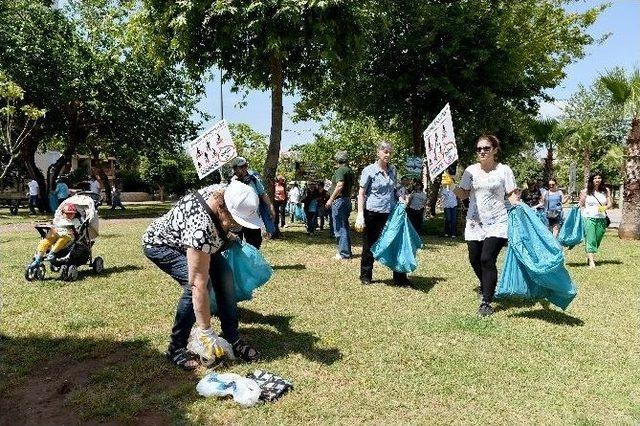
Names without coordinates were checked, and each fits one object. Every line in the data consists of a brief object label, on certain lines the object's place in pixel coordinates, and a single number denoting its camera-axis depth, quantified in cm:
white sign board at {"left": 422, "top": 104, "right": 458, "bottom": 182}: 707
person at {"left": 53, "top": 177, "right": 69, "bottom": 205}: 1900
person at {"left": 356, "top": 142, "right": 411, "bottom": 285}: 746
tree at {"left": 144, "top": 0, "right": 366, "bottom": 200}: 1122
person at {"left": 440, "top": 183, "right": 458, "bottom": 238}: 1513
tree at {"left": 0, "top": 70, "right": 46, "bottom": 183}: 852
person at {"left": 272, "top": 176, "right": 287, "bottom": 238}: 1634
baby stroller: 792
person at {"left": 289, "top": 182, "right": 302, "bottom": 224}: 2234
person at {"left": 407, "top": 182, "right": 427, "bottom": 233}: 1457
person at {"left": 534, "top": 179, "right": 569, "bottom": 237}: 1345
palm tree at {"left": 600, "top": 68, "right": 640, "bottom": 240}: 1576
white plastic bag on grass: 396
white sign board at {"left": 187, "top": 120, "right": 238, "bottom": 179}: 1002
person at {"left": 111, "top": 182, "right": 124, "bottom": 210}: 3177
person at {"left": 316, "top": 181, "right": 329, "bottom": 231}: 1620
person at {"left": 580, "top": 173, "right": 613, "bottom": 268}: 1017
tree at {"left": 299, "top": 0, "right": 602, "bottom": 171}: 1589
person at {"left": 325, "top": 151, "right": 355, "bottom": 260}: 981
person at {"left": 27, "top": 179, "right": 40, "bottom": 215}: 2525
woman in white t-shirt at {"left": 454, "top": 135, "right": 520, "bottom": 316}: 615
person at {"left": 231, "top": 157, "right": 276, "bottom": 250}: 772
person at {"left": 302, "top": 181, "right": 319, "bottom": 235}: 1570
